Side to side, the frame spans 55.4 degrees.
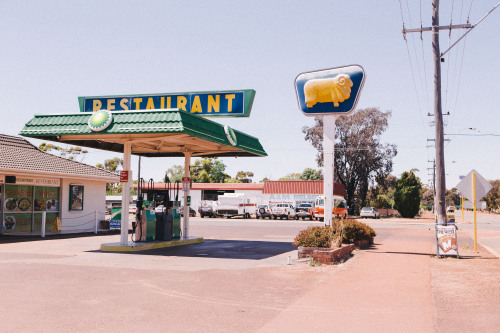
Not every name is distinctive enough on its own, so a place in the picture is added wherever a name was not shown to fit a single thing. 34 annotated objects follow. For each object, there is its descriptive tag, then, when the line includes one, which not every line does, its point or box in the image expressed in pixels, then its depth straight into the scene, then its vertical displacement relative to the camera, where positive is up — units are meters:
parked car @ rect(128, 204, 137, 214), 54.59 -1.04
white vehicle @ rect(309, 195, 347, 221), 41.81 -0.49
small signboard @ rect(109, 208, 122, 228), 25.72 -1.04
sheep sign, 16.39 +3.95
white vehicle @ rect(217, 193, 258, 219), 48.66 -0.44
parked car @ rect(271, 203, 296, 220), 48.75 -0.92
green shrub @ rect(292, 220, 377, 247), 13.51 -0.99
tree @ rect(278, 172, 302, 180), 134.50 +7.45
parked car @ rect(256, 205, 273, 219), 48.94 -1.04
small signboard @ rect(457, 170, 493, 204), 15.32 +0.57
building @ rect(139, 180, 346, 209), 60.03 +1.65
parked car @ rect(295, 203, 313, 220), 47.22 -0.84
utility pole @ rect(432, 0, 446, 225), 17.05 +2.27
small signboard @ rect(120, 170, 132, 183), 15.82 +0.83
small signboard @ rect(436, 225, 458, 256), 14.52 -1.14
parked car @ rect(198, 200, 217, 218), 49.59 -0.78
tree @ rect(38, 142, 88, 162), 73.15 +8.08
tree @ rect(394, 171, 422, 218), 60.62 +1.01
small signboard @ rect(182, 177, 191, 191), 19.25 +0.74
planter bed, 12.50 -1.40
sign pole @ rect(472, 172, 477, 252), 15.39 +0.56
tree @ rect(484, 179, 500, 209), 106.11 +1.14
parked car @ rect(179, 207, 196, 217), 54.50 -1.27
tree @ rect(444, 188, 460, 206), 157.19 +1.82
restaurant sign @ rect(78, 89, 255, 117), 17.42 +3.73
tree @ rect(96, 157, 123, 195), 93.16 +7.16
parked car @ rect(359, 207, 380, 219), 57.28 -1.24
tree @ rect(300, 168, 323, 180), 120.94 +7.17
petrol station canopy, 14.02 +2.23
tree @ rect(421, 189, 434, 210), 139.10 +1.57
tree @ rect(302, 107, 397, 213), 64.88 +7.32
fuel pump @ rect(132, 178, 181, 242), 17.14 -0.75
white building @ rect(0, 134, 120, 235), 21.53 +0.50
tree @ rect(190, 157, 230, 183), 107.74 +7.51
